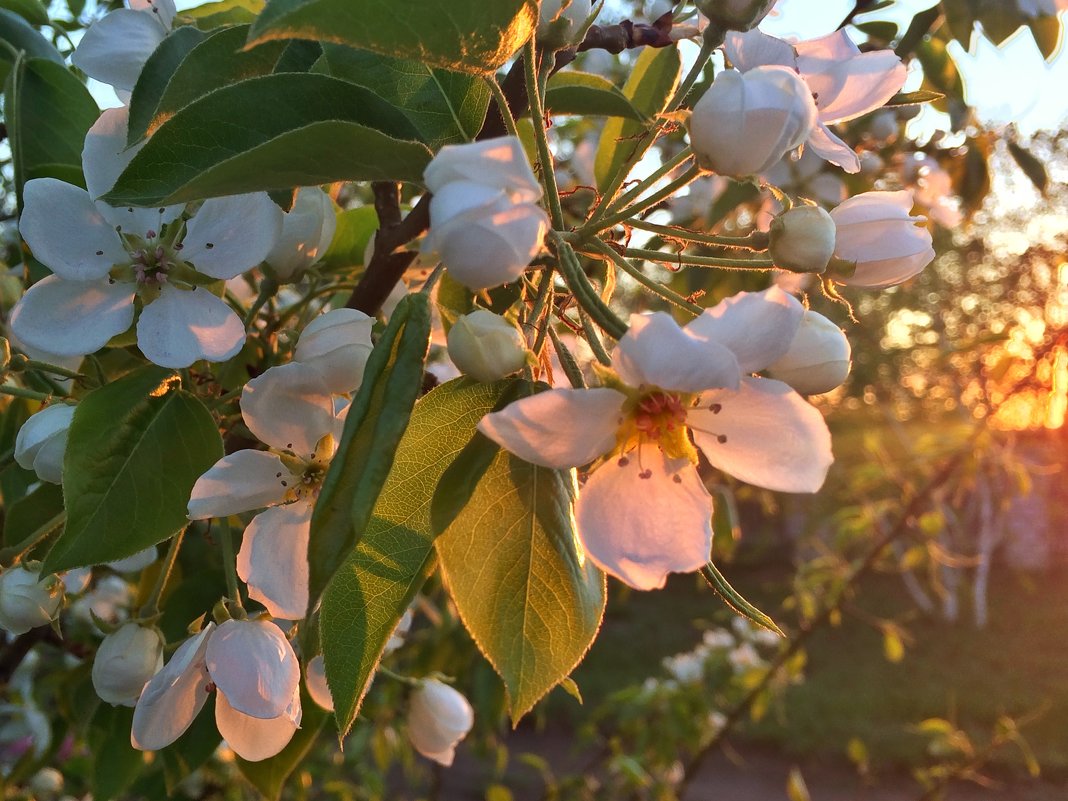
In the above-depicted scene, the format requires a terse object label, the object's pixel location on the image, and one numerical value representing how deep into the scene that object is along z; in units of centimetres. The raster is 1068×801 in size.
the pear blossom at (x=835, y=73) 12
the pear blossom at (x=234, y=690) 12
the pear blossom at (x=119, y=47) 15
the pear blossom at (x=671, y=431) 9
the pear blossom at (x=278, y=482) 12
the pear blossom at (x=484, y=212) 9
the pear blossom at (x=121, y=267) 13
